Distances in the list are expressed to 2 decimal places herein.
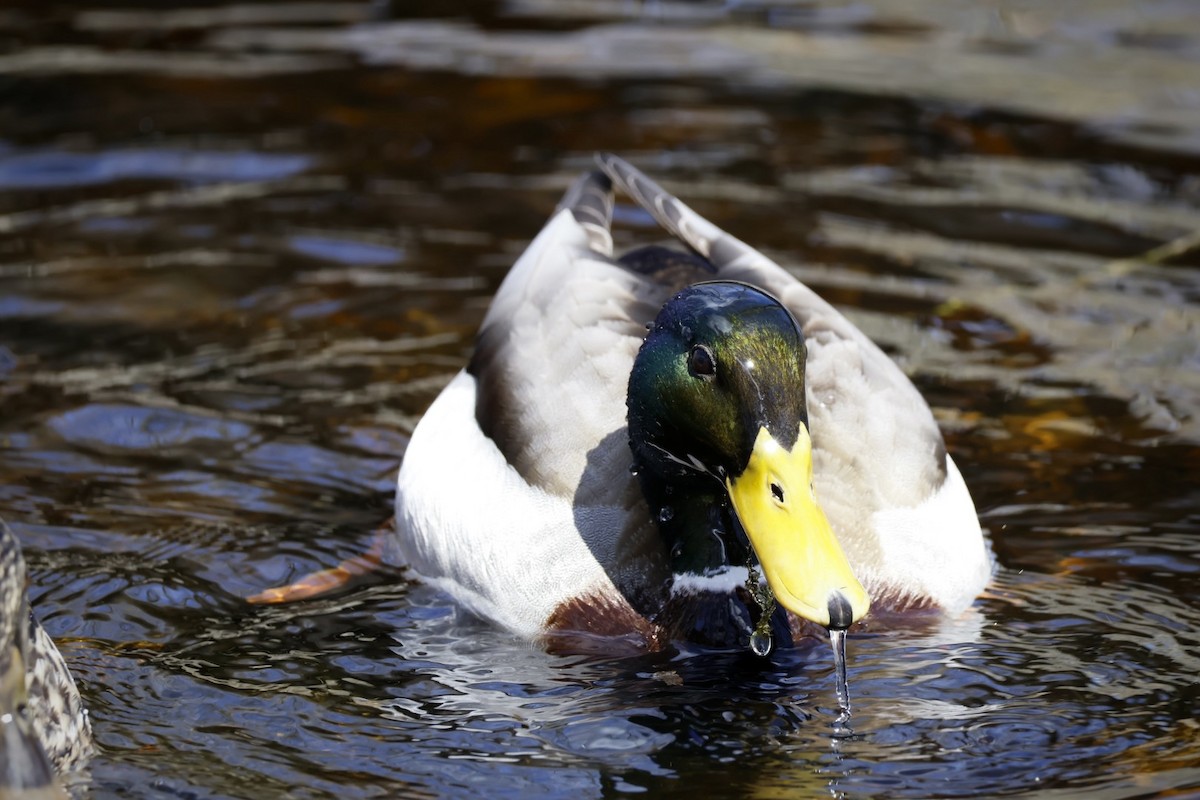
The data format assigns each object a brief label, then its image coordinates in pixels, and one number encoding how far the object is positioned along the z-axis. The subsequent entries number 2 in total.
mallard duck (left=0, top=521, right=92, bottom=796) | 8.46
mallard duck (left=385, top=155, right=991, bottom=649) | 10.12
